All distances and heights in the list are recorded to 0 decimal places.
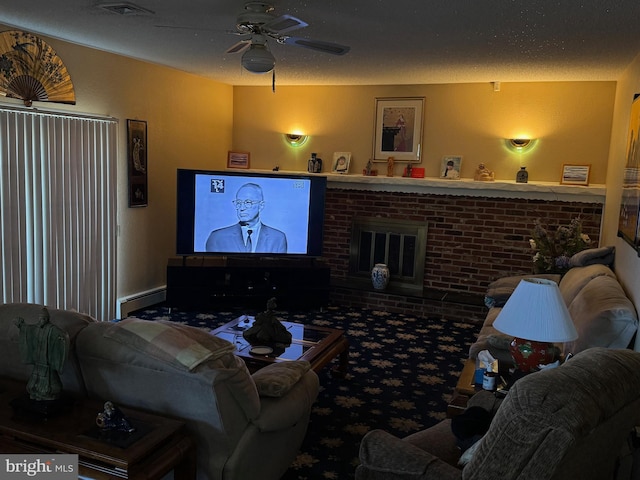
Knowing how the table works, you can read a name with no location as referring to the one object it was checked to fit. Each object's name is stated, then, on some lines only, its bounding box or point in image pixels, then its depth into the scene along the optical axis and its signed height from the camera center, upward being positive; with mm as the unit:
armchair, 1414 -670
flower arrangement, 4719 -512
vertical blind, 4129 -404
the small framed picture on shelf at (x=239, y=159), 6887 +155
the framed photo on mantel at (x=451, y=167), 5953 +167
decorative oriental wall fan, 4004 +700
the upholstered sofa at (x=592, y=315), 2732 -692
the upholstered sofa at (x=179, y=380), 1893 -788
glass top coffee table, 3324 -1135
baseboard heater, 5344 -1390
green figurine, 1870 -664
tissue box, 2615 -915
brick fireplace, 5508 -428
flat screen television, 5551 -436
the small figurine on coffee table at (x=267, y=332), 3547 -1051
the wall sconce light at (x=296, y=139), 6703 +437
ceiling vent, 3104 +918
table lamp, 2359 -572
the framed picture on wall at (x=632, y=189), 3098 +12
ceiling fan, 3113 +827
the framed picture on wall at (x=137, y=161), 5262 +48
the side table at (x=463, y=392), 2432 -985
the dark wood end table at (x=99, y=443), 1705 -906
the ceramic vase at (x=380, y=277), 6023 -1097
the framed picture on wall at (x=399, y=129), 6113 +573
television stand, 5531 -1161
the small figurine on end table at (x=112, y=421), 1827 -869
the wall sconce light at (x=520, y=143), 5684 +444
